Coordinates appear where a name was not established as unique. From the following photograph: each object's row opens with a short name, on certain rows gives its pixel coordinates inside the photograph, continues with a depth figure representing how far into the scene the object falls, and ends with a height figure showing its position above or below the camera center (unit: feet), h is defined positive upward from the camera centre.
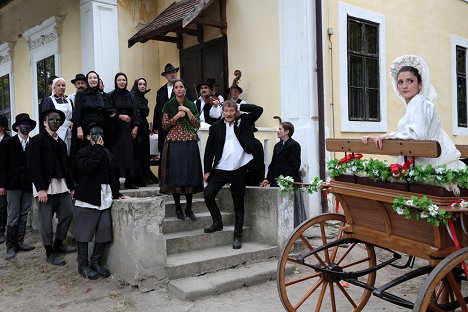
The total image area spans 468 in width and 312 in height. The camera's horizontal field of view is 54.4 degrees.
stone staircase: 15.87 -4.19
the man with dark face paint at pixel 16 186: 19.70 -1.42
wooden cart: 9.58 -2.28
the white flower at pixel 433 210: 9.20 -1.36
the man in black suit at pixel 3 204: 22.41 -2.49
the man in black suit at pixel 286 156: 20.84 -0.43
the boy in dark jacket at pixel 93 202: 16.35 -1.83
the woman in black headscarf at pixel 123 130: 21.54 +0.99
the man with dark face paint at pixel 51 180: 17.38 -1.07
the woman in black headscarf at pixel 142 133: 23.43 +0.90
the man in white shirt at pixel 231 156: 18.20 -0.32
